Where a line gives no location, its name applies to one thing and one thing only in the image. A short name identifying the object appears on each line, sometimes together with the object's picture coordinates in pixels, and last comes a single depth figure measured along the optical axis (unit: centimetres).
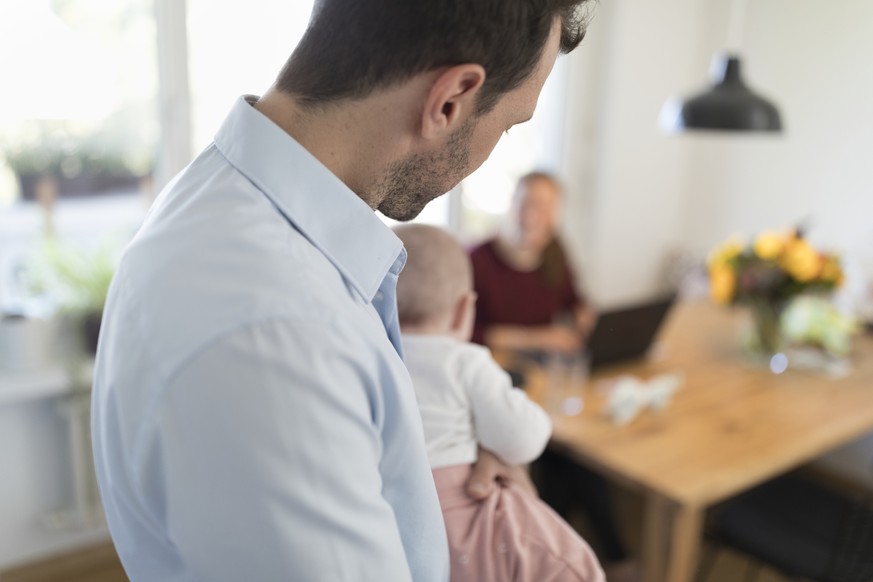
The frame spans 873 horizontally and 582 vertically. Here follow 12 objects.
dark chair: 197
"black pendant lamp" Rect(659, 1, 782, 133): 230
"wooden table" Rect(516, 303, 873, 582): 179
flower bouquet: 260
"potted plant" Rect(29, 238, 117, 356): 241
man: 56
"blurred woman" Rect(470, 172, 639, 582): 273
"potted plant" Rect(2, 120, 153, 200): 241
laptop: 238
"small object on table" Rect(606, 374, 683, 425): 207
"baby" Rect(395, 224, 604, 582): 113
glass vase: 266
